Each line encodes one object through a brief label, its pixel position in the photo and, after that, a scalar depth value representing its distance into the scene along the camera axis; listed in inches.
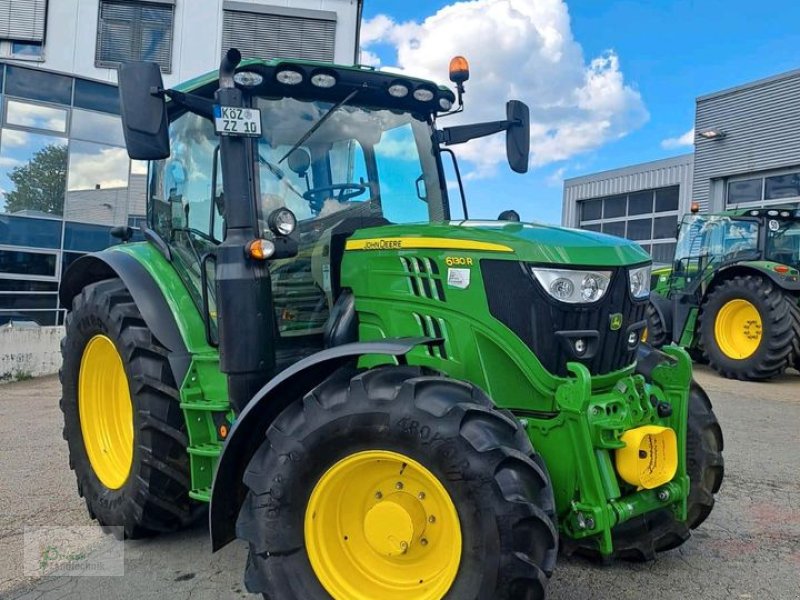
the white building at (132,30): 701.9
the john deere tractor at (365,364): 100.6
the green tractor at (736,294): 376.8
